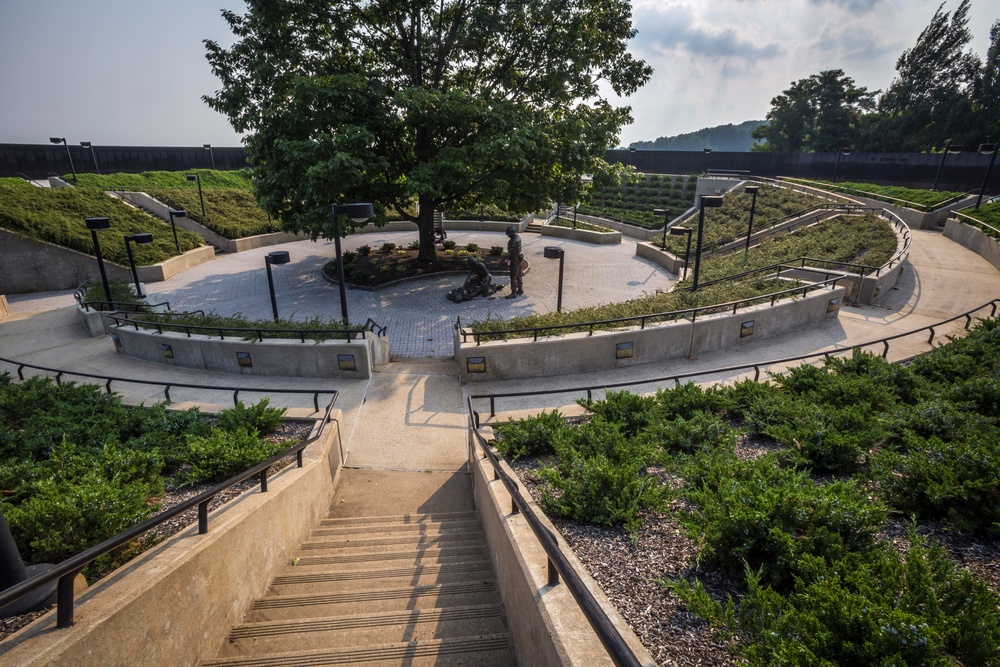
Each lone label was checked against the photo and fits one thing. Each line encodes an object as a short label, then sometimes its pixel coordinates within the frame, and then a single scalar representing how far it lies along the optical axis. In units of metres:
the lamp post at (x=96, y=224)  13.29
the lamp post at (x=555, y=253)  13.70
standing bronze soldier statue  16.42
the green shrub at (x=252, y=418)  6.54
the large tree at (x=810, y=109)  51.62
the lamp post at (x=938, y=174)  29.77
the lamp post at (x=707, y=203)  14.42
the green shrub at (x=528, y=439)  5.98
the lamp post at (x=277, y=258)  12.84
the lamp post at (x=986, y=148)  23.83
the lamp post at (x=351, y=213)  10.74
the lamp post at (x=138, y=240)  16.12
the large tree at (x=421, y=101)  15.59
